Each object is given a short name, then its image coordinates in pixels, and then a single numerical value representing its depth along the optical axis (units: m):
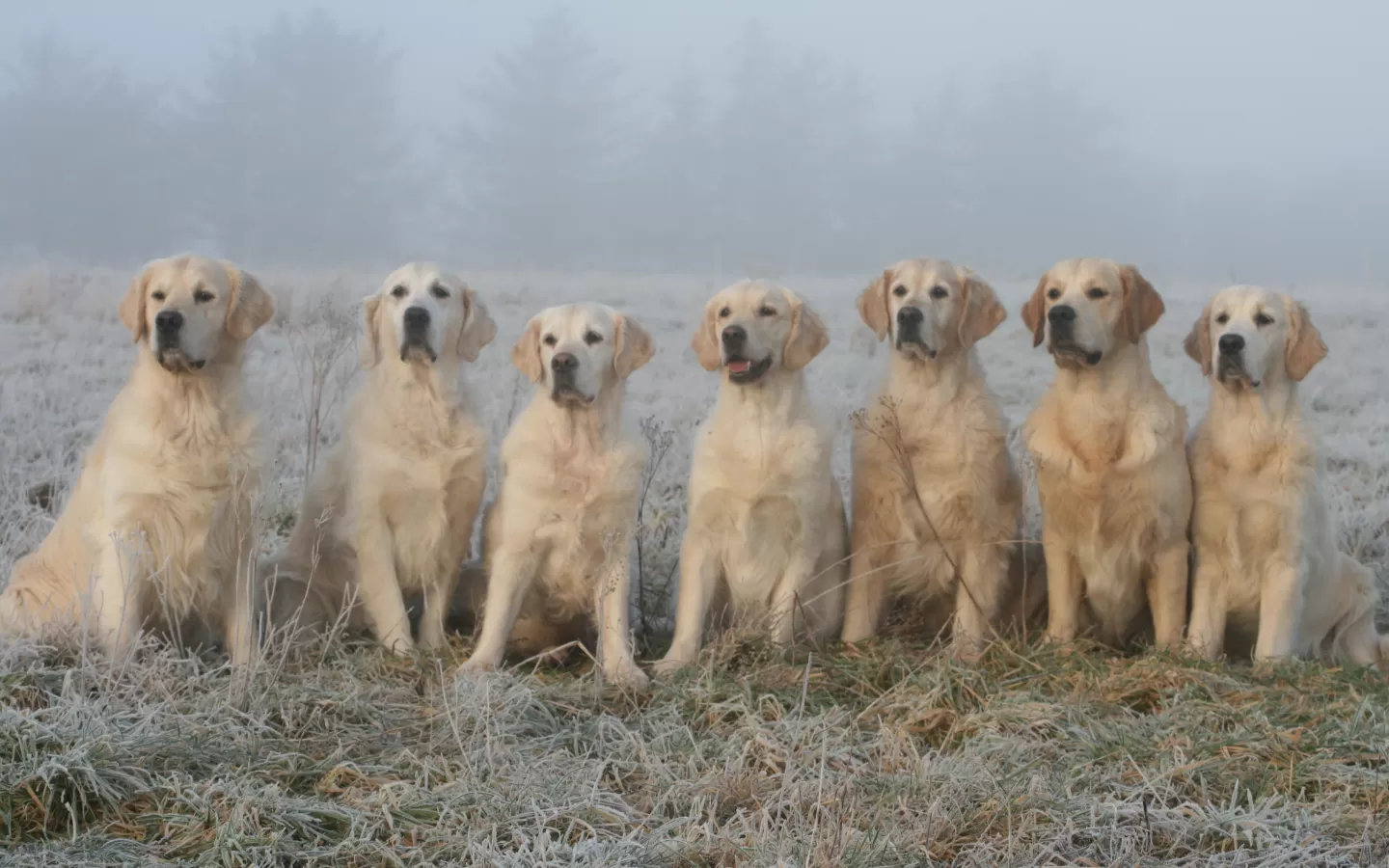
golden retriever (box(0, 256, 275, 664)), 4.09
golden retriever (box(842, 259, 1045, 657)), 4.65
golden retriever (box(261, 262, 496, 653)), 4.52
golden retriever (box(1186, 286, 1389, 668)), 4.46
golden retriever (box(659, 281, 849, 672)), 4.52
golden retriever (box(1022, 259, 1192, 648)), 4.52
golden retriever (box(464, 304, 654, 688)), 4.43
